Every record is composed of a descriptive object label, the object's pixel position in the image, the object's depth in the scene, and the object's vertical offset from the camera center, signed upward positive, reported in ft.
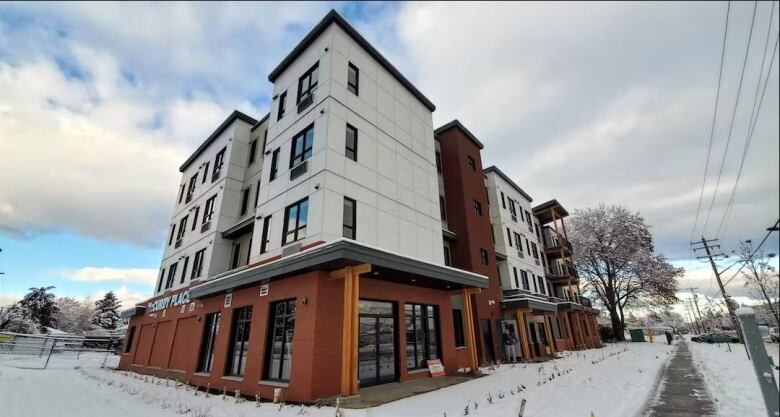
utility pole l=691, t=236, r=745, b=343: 87.51 +19.70
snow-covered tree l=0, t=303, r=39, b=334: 128.88 +8.95
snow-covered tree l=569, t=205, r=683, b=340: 123.65 +25.86
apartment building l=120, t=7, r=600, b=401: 35.99 +13.61
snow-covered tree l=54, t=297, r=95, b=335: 208.13 +17.27
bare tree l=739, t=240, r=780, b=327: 50.57 +9.08
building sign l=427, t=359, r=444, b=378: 45.17 -3.55
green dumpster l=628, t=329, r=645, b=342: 132.26 +0.19
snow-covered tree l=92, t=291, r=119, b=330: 189.21 +17.46
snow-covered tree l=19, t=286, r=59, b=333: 159.12 +18.05
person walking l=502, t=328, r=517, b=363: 68.44 -1.39
